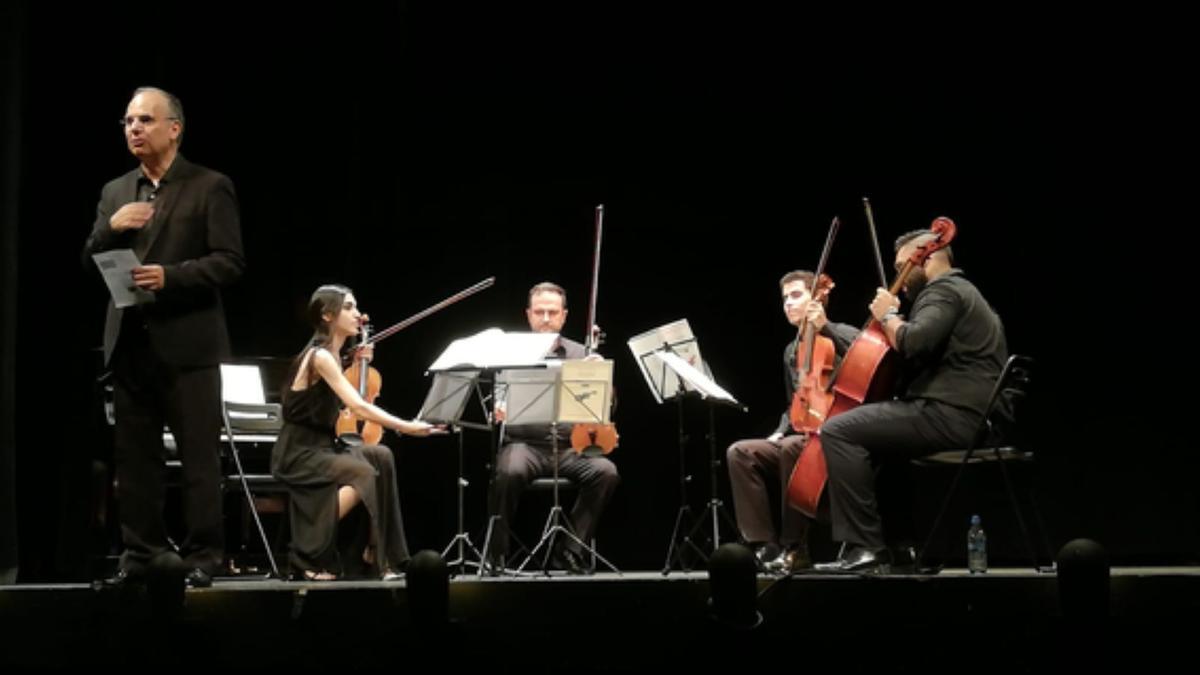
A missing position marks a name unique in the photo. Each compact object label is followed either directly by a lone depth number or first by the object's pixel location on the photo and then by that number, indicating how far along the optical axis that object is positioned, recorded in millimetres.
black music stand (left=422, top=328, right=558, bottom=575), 5000
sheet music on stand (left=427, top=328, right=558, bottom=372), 5000
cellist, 4652
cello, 4809
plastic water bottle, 5527
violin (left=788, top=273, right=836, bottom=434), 5188
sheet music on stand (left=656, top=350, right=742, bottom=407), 5273
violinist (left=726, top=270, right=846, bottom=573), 5352
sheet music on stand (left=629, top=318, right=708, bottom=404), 5637
